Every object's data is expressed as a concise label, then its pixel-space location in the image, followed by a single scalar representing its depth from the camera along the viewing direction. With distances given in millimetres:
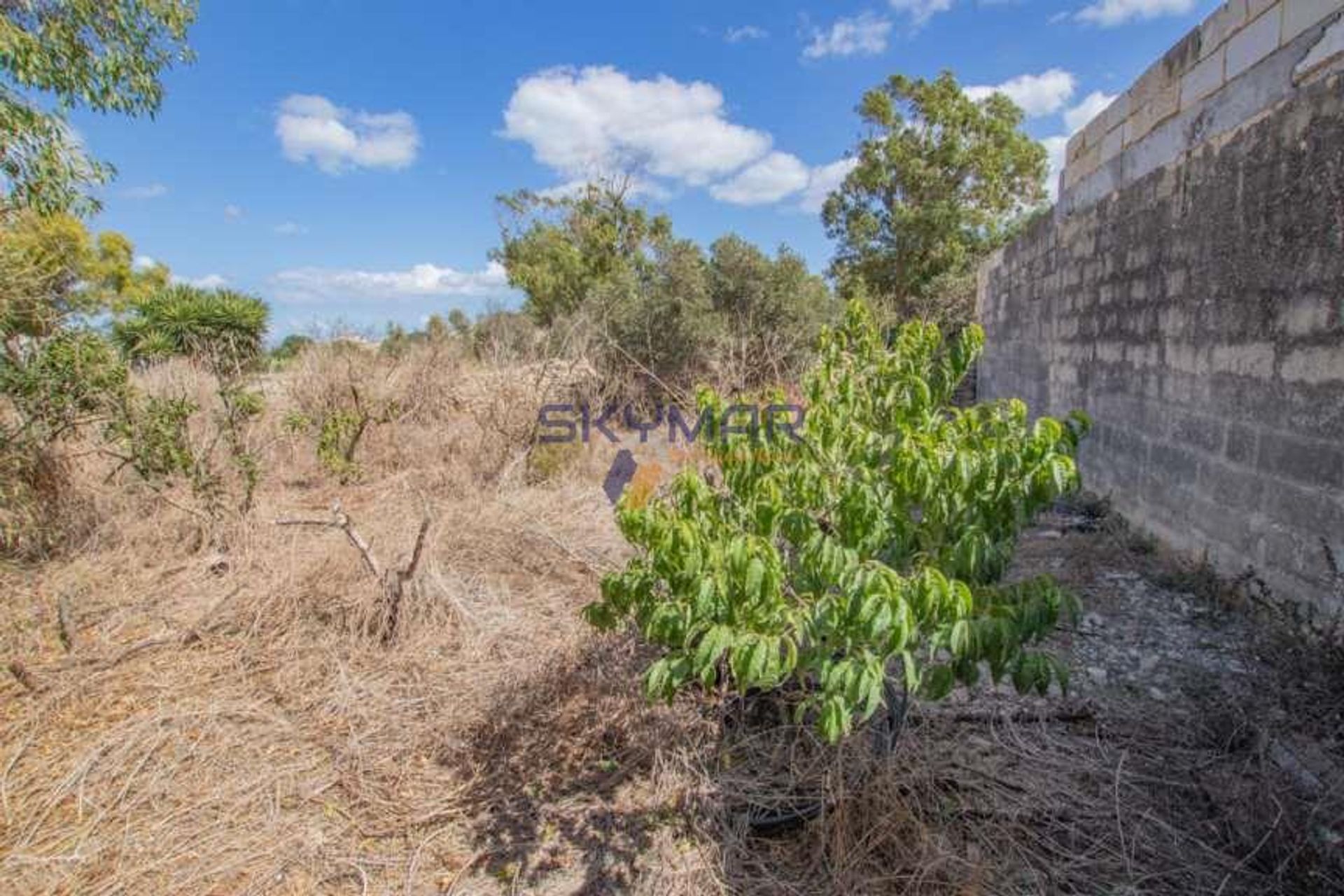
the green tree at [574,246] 17672
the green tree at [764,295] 10672
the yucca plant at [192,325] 8711
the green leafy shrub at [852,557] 1547
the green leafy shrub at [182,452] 4812
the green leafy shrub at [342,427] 6668
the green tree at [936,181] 15211
